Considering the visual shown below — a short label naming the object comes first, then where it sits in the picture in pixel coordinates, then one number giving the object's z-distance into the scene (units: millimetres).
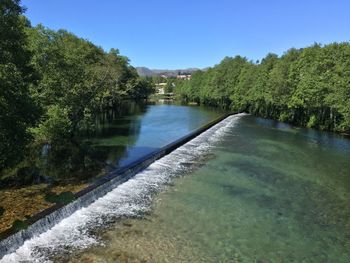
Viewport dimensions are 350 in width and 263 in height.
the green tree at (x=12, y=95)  9922
